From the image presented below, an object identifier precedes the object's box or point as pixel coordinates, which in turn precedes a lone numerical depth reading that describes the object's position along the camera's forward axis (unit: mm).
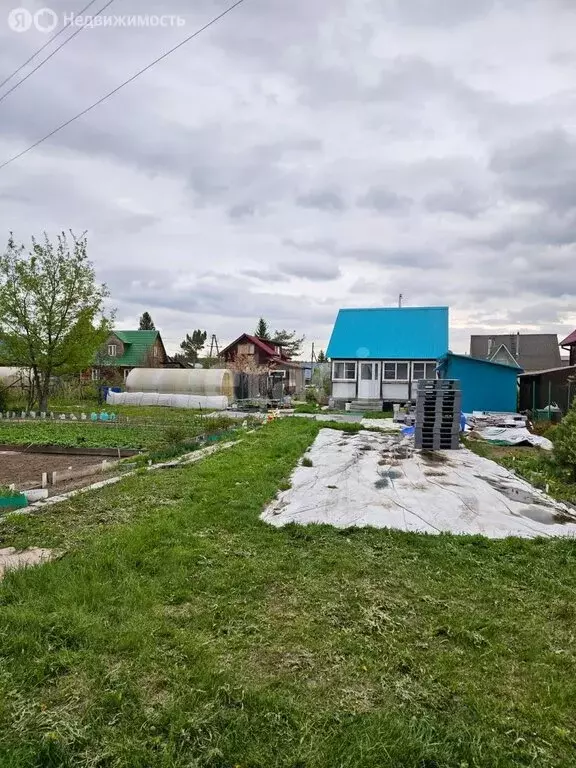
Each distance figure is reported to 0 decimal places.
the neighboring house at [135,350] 35094
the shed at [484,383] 17000
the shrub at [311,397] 25309
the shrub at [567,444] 6473
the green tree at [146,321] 60406
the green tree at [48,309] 17906
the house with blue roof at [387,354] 20719
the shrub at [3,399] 17630
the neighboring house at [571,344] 19484
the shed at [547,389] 14338
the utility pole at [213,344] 39688
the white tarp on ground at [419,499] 4617
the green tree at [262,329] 58781
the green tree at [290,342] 48625
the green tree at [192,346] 49544
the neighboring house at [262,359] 32875
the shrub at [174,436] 9609
